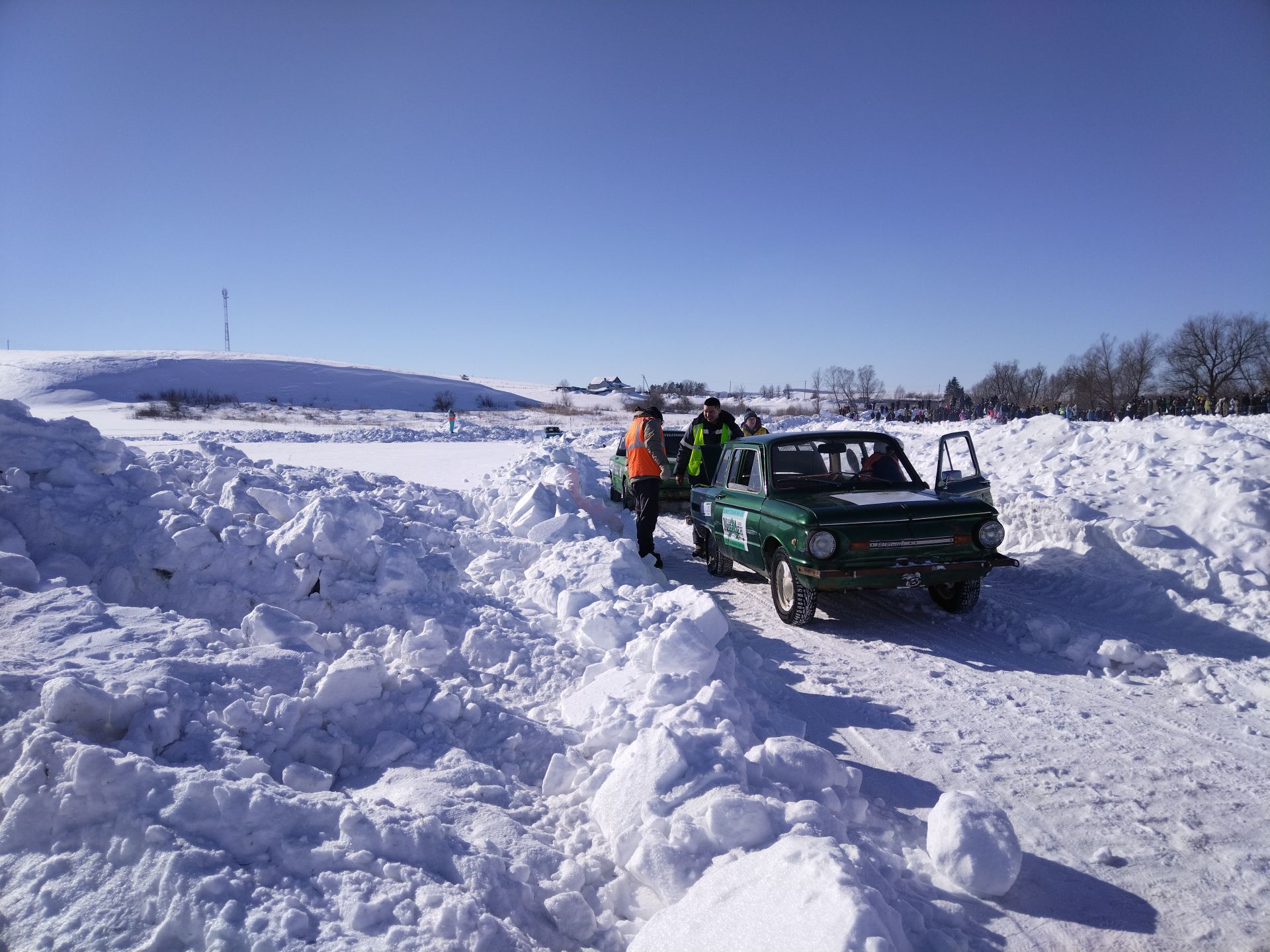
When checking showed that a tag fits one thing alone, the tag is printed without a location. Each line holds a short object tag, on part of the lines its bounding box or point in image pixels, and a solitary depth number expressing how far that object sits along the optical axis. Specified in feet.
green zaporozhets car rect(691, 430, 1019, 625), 18.97
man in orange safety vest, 27.53
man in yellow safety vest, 31.76
